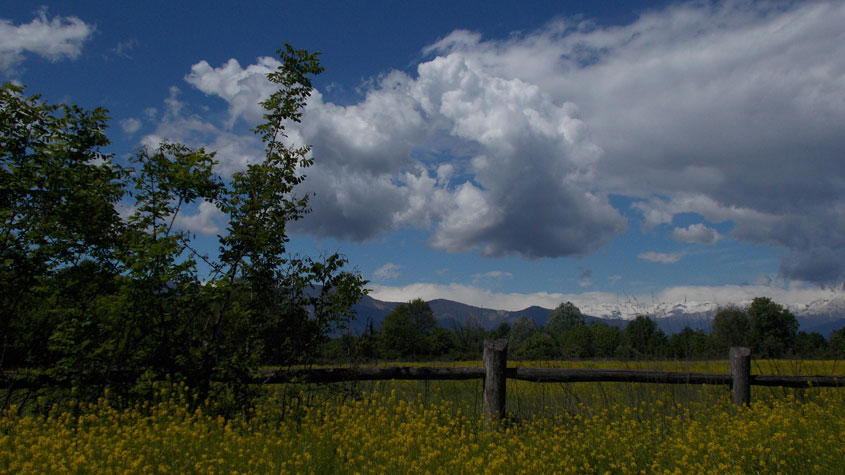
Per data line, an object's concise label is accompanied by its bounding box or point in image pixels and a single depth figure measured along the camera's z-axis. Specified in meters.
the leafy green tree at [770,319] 57.28
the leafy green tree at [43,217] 6.06
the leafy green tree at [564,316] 91.54
